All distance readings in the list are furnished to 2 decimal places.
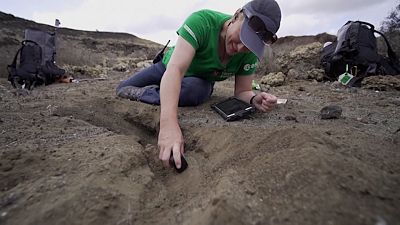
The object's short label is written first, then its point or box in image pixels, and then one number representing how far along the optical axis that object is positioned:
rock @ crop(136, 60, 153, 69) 9.07
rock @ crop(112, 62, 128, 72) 8.77
